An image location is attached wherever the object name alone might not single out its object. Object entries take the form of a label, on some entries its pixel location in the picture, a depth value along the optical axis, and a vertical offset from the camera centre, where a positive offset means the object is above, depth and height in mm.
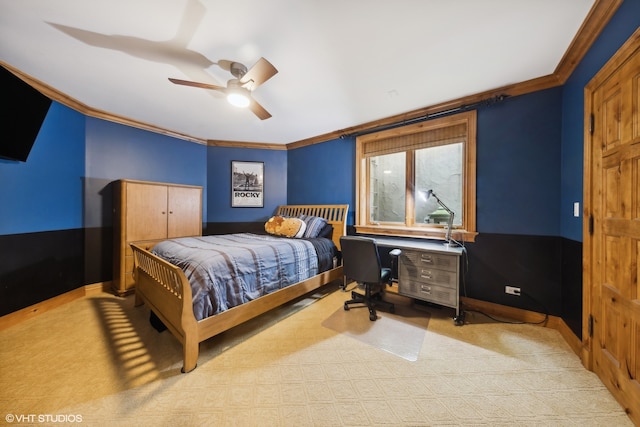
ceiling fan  1938 +1216
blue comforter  1917 -540
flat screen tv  2152 +981
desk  2430 -676
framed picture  4738 +582
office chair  2500 -633
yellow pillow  3562 -233
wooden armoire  3225 -93
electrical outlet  2545 -860
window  2900 +531
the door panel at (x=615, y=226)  1336 -72
